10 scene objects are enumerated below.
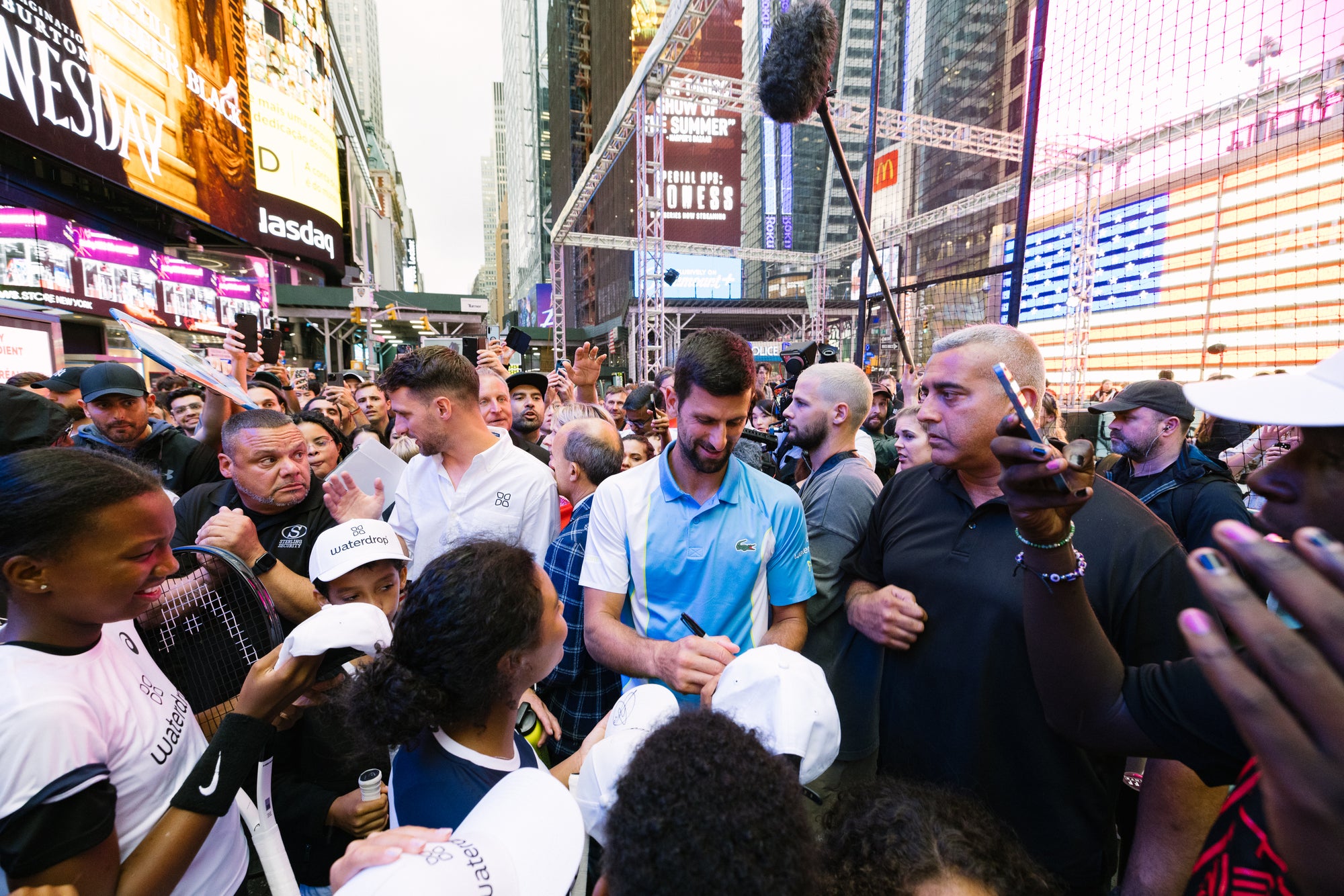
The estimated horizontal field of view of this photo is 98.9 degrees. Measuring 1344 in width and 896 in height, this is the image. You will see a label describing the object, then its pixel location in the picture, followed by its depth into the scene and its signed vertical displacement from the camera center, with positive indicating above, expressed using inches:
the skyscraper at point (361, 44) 4711.6 +2714.2
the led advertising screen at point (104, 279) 507.2 +95.0
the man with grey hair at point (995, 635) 62.4 -32.1
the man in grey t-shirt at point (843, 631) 97.1 -45.3
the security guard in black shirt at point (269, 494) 106.6 -25.0
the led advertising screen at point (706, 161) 1521.9 +543.2
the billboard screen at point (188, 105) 497.4 +309.4
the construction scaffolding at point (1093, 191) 289.0 +135.8
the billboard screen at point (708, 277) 1520.7 +231.4
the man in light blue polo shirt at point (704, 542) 82.0 -25.4
